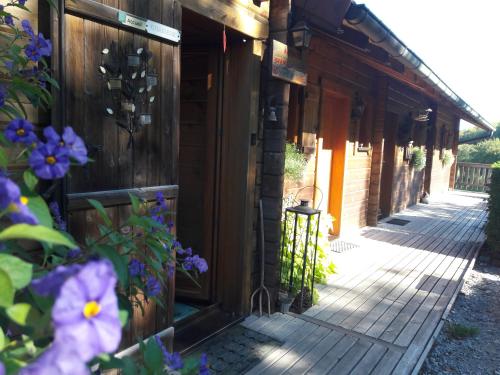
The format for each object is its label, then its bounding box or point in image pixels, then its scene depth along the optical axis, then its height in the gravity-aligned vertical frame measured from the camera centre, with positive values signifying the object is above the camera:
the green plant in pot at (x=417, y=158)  8.72 -0.03
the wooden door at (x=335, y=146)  5.58 +0.09
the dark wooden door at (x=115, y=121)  1.80 +0.11
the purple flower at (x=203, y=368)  1.19 -0.66
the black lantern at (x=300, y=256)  3.34 -0.94
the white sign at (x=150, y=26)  1.97 +0.62
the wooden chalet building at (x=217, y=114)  1.88 +0.24
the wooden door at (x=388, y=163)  7.61 -0.15
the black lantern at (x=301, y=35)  3.29 +0.95
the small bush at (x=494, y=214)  5.53 -0.75
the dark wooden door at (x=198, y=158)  3.15 -0.09
